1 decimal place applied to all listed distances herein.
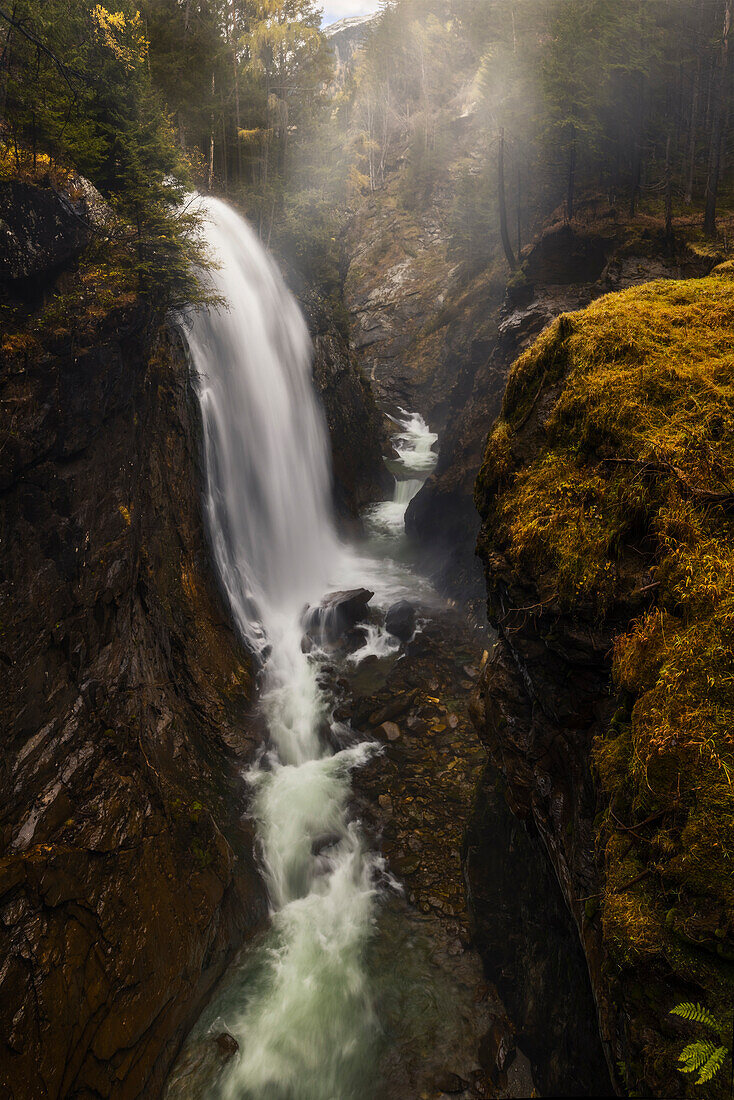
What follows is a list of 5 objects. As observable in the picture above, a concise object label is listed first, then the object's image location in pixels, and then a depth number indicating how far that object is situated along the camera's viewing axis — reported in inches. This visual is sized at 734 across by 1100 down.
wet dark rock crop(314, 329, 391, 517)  836.6
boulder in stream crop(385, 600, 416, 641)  526.9
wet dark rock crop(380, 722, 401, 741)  396.2
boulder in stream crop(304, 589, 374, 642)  539.5
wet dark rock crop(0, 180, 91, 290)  220.1
